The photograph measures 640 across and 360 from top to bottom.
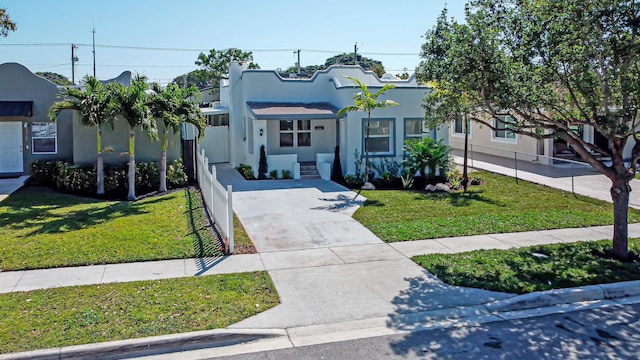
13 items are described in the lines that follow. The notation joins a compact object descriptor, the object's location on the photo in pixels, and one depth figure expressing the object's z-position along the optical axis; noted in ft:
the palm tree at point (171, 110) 52.31
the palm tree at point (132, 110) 48.70
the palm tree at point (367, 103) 59.26
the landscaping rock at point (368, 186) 58.25
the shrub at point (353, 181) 59.67
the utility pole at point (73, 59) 181.76
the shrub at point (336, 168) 65.38
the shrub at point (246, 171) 65.86
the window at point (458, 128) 96.52
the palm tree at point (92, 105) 48.80
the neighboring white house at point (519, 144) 75.77
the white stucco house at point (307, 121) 65.41
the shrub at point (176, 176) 56.95
